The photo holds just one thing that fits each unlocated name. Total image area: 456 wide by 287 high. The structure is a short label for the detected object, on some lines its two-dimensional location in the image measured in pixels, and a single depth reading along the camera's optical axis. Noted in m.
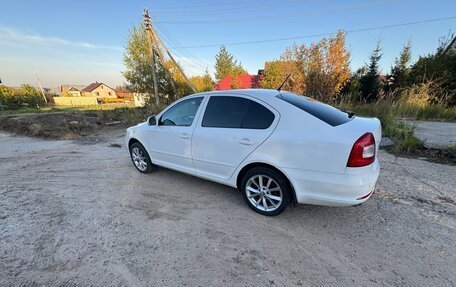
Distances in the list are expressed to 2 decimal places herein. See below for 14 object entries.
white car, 2.15
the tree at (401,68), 17.90
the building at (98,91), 80.96
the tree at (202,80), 31.97
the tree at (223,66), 42.81
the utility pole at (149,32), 15.67
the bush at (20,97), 36.24
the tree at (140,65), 20.00
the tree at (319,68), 12.91
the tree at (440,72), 10.82
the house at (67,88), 83.49
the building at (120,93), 86.88
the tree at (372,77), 18.73
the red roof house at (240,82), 30.38
